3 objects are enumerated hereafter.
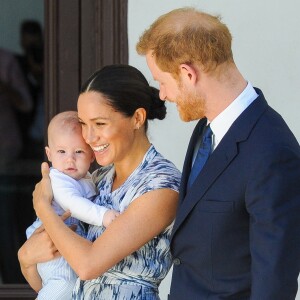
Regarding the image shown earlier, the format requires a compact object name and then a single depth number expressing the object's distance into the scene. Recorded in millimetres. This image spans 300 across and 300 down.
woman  6957
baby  7457
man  6164
